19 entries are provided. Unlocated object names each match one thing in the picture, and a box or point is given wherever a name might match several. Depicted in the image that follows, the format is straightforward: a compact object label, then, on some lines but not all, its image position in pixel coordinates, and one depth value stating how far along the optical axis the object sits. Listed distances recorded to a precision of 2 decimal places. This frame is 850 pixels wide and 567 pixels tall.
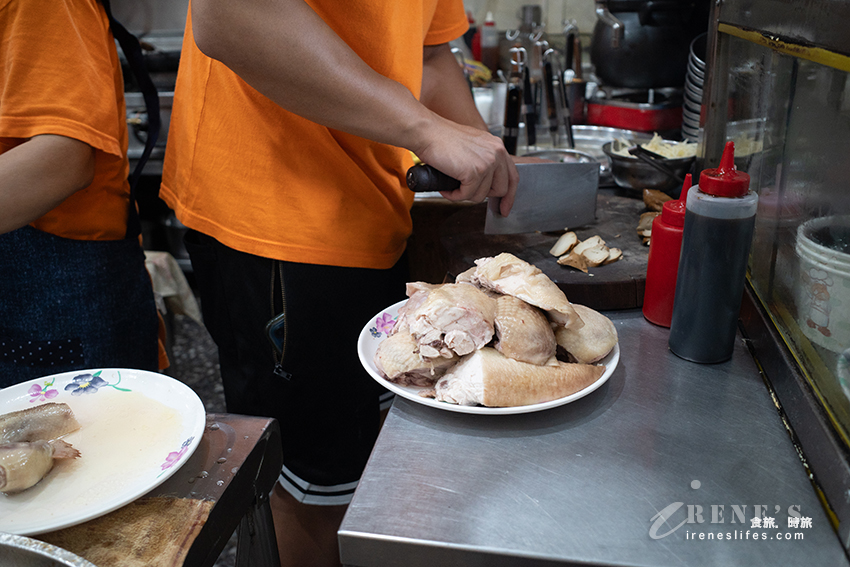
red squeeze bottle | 1.07
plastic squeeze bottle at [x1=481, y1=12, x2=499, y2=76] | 3.50
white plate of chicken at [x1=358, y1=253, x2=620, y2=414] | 0.86
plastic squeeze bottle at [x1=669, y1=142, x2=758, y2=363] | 0.91
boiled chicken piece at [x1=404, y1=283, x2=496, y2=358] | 0.89
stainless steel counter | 0.70
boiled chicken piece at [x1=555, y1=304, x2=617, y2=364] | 0.96
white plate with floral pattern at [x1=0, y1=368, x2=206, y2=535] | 0.73
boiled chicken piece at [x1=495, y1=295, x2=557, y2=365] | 0.88
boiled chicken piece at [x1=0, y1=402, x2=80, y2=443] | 0.83
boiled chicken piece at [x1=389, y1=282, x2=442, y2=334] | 1.01
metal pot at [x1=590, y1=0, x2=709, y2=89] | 2.25
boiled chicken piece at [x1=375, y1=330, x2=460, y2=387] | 0.91
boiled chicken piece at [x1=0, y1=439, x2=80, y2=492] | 0.73
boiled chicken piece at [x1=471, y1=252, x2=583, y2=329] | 0.94
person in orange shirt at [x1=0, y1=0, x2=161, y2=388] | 1.20
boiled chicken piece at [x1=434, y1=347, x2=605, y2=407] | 0.85
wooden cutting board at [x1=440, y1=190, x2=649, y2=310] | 1.19
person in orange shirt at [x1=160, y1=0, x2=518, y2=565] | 1.06
